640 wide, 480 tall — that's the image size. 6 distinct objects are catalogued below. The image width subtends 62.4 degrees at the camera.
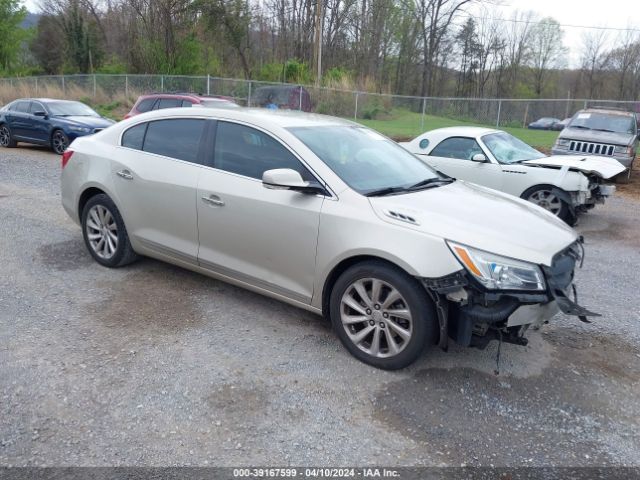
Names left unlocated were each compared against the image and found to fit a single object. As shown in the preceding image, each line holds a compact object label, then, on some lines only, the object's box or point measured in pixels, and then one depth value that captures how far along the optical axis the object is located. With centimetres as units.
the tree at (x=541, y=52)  6500
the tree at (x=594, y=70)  5889
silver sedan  319
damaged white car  770
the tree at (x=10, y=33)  4700
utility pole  2711
